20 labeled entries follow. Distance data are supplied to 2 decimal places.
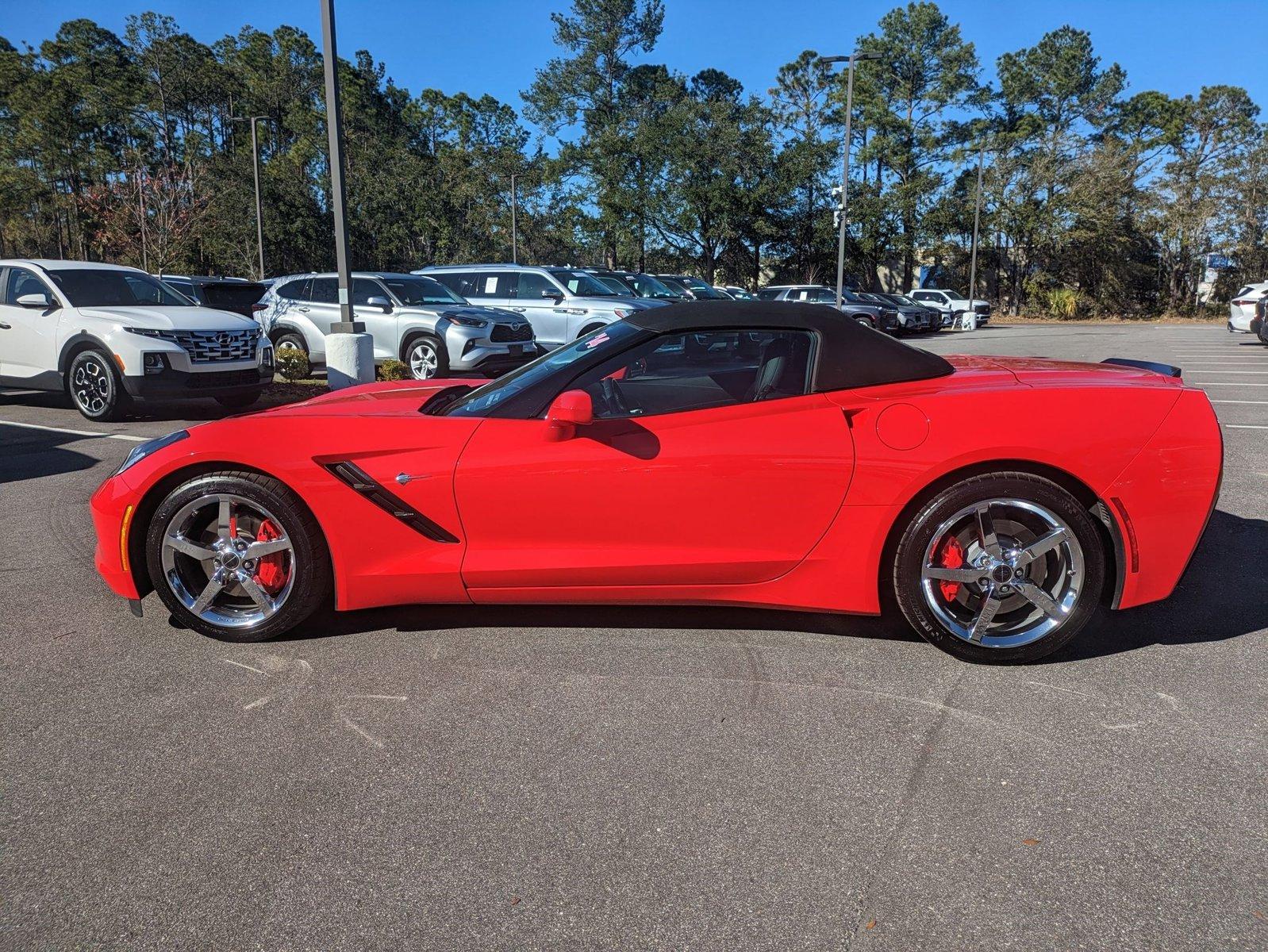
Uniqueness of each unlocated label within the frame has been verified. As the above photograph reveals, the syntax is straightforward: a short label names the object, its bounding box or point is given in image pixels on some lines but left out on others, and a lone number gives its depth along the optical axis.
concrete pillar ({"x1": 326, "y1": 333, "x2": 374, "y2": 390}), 10.41
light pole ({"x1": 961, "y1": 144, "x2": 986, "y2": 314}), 40.76
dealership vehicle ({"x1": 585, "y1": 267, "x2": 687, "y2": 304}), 19.18
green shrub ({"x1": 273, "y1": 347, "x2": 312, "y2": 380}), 12.85
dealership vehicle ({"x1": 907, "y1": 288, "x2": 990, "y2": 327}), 39.69
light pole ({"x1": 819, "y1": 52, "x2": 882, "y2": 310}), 22.47
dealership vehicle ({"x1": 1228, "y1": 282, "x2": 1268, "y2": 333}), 25.69
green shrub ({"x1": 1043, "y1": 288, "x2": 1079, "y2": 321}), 49.41
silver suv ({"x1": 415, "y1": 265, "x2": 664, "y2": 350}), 15.88
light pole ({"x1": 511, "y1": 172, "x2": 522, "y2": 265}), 42.04
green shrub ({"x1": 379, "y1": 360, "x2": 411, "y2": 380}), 12.84
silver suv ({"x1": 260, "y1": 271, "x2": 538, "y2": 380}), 13.36
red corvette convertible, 3.40
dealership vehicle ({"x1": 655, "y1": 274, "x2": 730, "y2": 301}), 24.33
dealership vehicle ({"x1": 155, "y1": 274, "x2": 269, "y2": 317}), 17.11
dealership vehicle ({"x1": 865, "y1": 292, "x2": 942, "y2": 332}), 31.91
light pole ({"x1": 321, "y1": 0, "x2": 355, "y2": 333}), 9.89
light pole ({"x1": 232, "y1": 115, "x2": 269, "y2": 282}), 30.83
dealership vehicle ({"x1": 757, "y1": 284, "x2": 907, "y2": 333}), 28.59
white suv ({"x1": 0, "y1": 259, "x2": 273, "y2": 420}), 9.30
